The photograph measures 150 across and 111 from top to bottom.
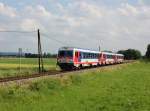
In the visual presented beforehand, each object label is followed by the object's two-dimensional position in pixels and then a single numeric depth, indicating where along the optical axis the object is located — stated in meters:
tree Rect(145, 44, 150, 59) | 91.41
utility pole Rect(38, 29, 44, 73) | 26.36
